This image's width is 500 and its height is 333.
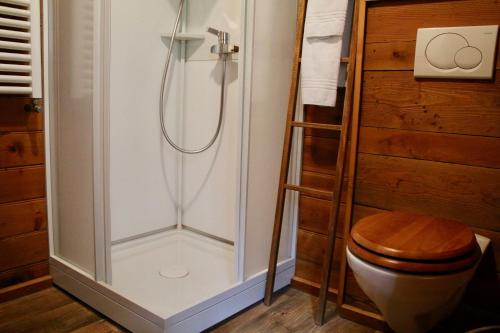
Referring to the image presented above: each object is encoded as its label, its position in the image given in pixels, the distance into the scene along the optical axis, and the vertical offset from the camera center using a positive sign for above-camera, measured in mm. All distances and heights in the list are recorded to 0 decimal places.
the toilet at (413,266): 1174 -428
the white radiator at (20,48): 1645 +199
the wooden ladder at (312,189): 1700 -241
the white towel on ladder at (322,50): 1661 +255
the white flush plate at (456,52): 1426 +236
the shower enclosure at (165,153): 1673 -239
